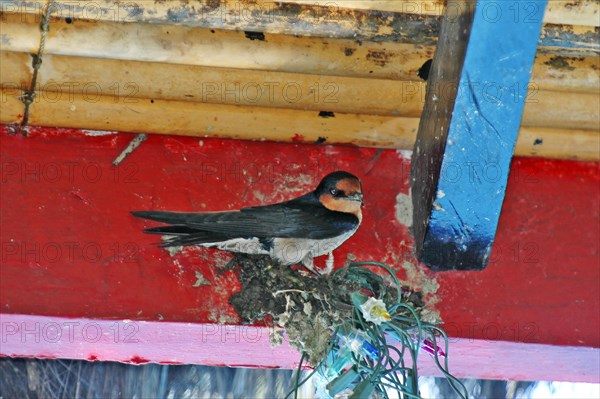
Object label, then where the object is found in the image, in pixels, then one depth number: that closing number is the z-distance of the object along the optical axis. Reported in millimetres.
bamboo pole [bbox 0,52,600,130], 2926
